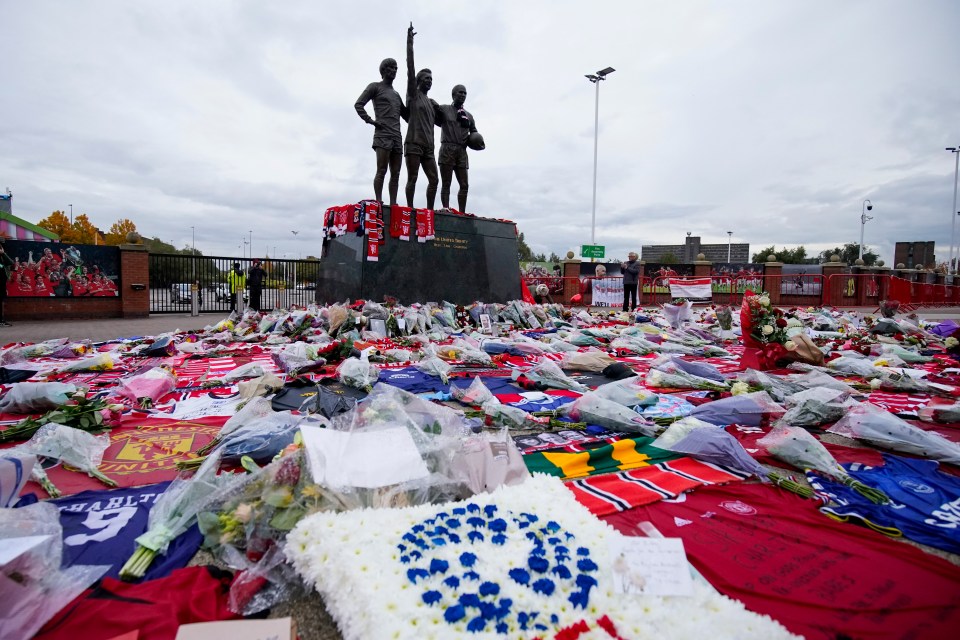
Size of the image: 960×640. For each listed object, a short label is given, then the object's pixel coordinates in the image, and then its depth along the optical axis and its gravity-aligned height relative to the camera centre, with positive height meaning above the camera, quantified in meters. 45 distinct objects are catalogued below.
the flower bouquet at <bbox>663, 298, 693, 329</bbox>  9.20 -0.33
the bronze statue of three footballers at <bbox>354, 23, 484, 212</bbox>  9.29 +3.42
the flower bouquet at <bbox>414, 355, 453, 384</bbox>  4.90 -0.79
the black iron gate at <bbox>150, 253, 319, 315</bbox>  14.42 +0.28
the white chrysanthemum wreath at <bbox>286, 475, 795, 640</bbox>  1.30 -0.88
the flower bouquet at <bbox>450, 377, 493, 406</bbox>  3.82 -0.83
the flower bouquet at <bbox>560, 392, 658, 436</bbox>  3.13 -0.82
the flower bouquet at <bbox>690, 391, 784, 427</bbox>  3.32 -0.80
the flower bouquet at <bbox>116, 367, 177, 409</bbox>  3.86 -0.85
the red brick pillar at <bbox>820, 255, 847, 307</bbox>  17.31 +0.29
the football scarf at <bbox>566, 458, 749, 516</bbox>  2.14 -0.93
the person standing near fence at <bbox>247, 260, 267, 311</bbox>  12.73 +0.29
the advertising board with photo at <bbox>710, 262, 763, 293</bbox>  17.36 +0.60
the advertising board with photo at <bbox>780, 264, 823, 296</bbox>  17.66 +0.53
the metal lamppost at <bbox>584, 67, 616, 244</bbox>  22.42 +10.45
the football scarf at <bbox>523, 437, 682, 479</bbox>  2.51 -0.91
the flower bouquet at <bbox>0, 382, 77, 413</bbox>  3.46 -0.81
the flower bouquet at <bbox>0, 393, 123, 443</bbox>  2.96 -0.87
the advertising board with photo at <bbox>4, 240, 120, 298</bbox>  11.38 +0.42
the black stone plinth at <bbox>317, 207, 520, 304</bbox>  9.28 +0.54
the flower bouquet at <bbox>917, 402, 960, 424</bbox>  3.34 -0.81
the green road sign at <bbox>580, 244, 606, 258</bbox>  24.83 +2.33
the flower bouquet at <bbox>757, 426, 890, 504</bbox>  2.43 -0.84
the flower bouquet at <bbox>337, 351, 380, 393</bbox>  4.35 -0.78
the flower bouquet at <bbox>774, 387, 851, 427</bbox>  3.30 -0.78
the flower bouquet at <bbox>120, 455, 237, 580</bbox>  1.67 -0.91
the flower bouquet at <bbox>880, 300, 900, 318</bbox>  10.15 -0.21
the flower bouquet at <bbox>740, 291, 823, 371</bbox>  5.51 -0.51
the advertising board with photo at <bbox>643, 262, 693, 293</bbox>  18.52 +0.96
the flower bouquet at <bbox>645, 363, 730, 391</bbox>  4.45 -0.81
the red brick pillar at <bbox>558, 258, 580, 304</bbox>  18.60 +0.49
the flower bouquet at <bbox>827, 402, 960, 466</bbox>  2.62 -0.80
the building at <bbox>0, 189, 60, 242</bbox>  24.28 +3.18
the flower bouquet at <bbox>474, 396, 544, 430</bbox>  3.30 -0.86
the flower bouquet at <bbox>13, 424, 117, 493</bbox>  2.54 -0.88
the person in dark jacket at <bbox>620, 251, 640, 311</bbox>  13.37 +0.53
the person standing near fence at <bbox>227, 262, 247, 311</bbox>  13.62 +0.28
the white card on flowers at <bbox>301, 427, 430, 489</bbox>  1.95 -0.73
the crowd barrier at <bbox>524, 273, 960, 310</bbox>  17.30 +0.29
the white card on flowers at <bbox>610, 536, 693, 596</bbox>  1.46 -0.88
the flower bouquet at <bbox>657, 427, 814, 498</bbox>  2.46 -0.85
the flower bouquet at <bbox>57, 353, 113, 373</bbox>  5.04 -0.83
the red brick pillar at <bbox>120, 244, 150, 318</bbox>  12.54 +0.20
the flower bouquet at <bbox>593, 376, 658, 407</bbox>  3.72 -0.78
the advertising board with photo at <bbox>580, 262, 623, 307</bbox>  18.06 +0.30
